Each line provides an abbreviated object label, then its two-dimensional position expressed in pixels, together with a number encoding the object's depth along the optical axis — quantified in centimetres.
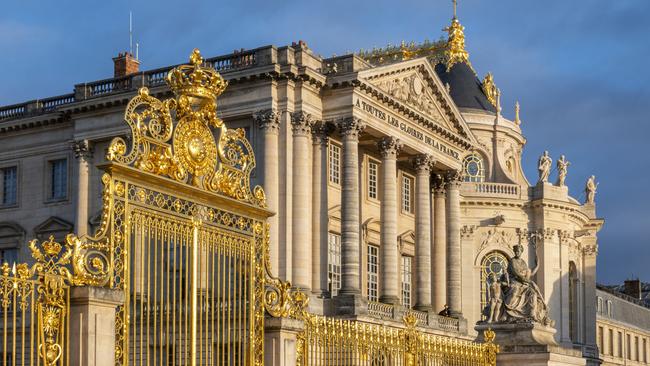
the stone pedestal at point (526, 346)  2216
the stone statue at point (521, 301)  2294
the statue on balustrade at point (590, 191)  7112
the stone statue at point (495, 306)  2309
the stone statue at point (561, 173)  6544
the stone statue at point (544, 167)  6372
